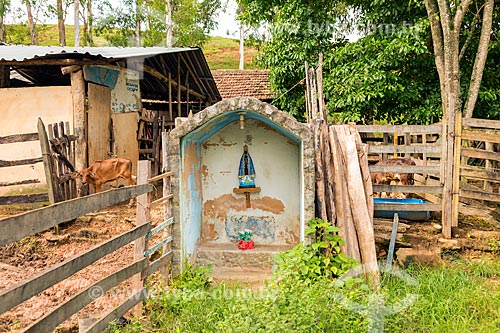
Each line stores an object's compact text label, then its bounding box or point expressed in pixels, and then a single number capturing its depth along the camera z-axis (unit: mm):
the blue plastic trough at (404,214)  6379
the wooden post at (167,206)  5156
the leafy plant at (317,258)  4699
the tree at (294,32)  12219
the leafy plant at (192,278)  4898
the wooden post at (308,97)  8298
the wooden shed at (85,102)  7895
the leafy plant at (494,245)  5906
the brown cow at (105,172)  7609
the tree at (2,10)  19738
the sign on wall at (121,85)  8788
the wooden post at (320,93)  6552
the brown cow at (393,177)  7380
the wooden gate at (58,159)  6574
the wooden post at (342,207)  5152
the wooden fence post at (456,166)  6113
